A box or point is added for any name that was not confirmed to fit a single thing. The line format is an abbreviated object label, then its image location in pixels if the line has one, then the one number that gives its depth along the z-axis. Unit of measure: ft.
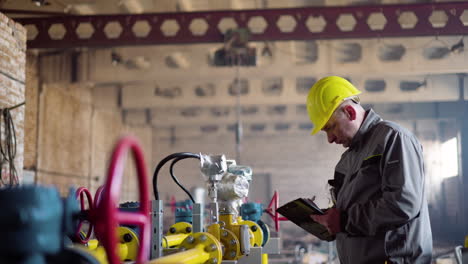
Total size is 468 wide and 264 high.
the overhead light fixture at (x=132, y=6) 33.68
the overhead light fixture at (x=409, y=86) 52.63
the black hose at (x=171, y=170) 9.98
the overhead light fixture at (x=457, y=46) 36.46
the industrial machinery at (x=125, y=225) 3.45
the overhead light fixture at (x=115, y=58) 39.85
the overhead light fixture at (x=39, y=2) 30.63
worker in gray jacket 8.30
